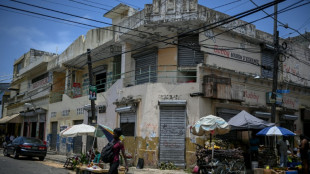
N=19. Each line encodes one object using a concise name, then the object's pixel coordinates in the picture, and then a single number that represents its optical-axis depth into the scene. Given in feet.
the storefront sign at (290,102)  59.79
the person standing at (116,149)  21.40
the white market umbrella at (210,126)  36.11
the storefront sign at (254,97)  52.34
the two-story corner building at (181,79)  46.91
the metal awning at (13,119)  100.37
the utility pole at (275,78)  44.52
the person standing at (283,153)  43.73
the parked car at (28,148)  54.75
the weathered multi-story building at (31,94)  90.94
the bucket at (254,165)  39.83
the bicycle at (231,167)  33.50
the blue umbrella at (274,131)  38.58
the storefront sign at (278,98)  44.50
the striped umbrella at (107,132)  35.60
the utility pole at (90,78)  50.93
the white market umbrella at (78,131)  44.37
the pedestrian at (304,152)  33.82
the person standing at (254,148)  41.98
